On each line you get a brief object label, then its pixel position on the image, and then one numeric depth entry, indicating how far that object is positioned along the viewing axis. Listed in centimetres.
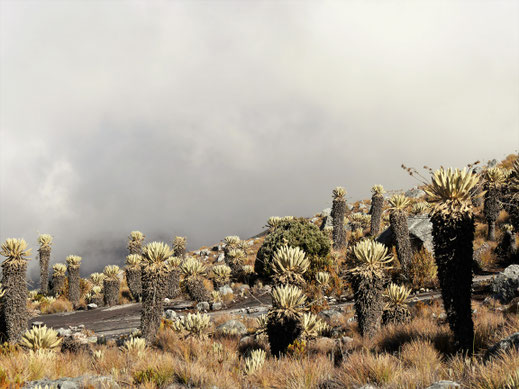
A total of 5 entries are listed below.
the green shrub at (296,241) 2116
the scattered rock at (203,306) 1827
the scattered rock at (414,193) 4079
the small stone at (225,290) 2079
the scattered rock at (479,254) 1762
